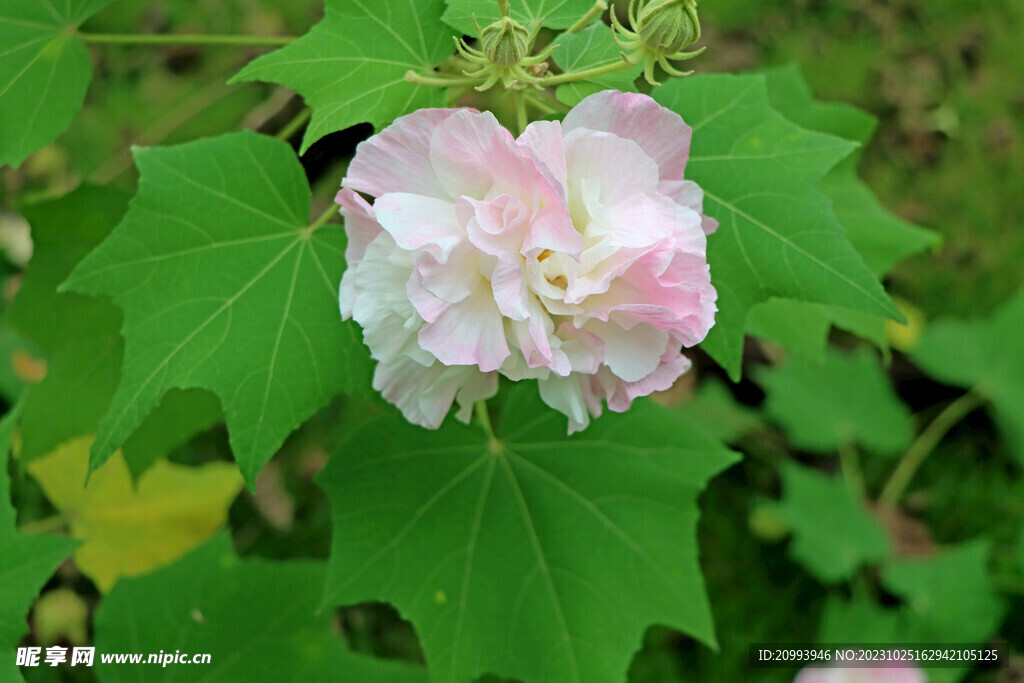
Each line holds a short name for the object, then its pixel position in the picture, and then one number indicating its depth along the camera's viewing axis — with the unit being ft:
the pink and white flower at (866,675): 3.08
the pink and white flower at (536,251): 2.28
